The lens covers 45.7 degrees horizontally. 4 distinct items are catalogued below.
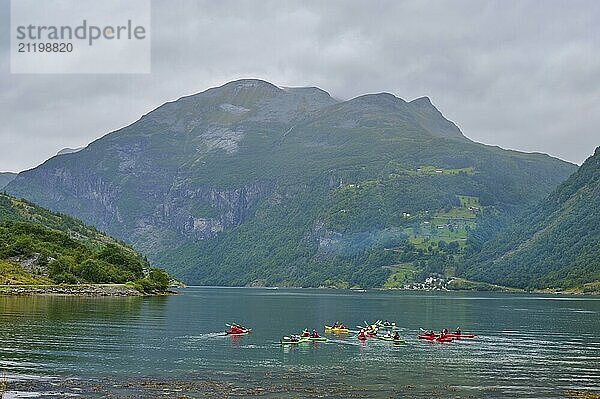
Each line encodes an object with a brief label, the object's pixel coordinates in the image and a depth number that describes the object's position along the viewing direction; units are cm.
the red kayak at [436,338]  10500
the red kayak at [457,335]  10738
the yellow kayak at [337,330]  11628
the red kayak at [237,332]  10769
